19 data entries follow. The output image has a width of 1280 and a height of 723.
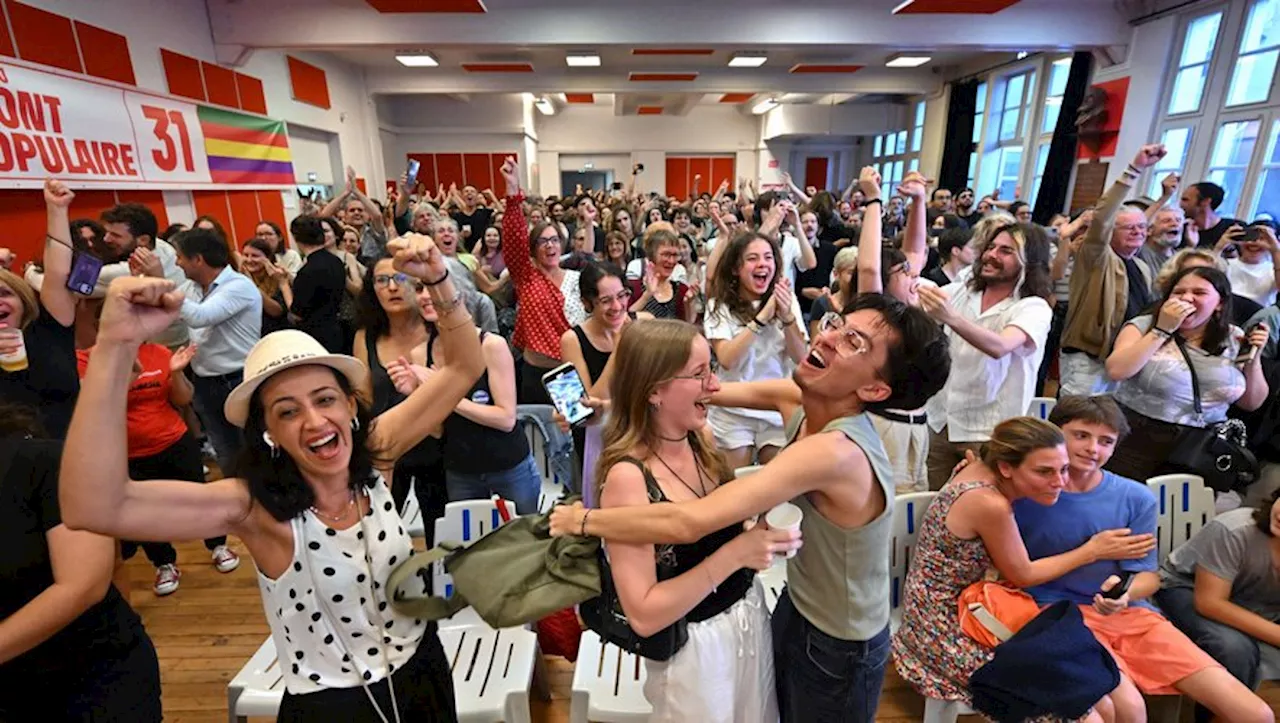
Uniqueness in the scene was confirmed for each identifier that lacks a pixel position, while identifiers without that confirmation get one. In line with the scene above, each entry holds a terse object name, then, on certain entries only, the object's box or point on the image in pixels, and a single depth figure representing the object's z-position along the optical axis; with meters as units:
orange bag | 1.80
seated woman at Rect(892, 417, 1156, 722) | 1.82
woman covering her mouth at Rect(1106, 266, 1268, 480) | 2.45
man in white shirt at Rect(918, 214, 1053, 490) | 2.39
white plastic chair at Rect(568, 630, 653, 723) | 1.77
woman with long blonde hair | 1.18
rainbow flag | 6.85
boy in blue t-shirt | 1.91
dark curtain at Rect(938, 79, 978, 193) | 11.50
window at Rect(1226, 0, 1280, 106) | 6.07
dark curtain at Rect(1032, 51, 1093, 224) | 8.49
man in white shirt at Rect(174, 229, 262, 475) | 3.21
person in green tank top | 1.16
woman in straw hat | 1.17
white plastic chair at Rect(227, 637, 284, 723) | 1.77
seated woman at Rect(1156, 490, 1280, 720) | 1.92
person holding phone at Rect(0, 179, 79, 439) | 2.27
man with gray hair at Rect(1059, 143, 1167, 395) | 3.06
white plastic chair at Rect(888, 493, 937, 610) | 2.24
